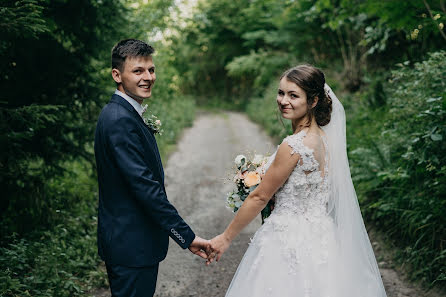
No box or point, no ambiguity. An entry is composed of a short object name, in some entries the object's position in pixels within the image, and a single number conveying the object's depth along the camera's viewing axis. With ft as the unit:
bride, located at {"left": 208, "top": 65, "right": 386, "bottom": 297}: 8.20
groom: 7.79
